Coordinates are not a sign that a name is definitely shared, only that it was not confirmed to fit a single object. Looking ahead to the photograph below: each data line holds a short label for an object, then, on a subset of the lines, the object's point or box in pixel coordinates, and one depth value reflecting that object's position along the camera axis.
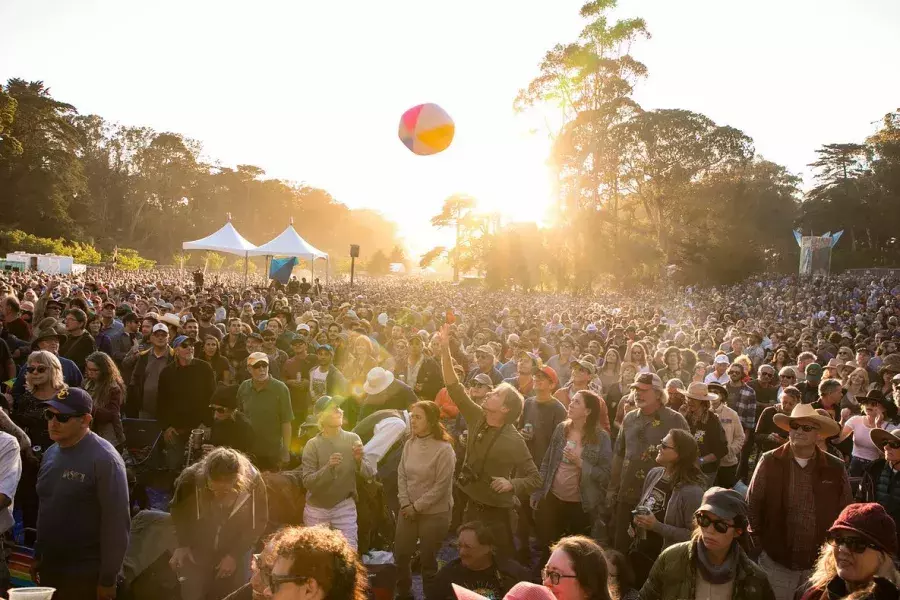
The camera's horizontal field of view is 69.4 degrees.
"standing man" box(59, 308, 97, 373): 6.47
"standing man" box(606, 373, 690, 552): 4.34
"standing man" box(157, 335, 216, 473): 5.39
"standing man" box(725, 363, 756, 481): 6.57
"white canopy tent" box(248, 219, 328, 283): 23.55
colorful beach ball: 6.41
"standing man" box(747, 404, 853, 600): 3.28
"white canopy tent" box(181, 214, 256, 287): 23.08
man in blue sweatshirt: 3.06
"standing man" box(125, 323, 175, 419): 6.04
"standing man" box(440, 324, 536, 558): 4.08
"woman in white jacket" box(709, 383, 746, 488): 5.50
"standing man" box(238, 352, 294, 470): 5.11
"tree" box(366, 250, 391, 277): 57.91
